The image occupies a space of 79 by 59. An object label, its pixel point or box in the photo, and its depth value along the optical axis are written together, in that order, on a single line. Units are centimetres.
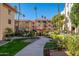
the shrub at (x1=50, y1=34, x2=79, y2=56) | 259
